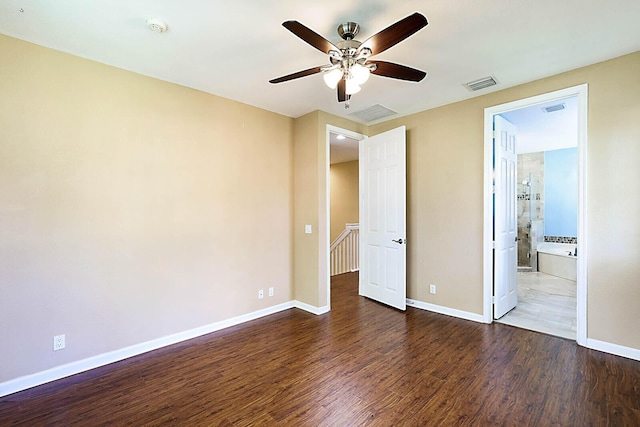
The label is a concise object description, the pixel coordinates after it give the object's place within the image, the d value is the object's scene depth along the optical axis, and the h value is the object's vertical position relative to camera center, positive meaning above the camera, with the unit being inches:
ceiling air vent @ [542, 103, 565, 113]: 148.4 +51.2
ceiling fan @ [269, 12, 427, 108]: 67.2 +40.5
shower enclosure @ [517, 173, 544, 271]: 261.4 -8.4
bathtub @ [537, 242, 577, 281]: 222.8 -43.1
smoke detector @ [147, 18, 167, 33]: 83.3 +53.9
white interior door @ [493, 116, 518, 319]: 140.2 -6.1
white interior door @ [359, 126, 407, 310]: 159.5 -6.1
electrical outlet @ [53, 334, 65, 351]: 96.6 -43.8
